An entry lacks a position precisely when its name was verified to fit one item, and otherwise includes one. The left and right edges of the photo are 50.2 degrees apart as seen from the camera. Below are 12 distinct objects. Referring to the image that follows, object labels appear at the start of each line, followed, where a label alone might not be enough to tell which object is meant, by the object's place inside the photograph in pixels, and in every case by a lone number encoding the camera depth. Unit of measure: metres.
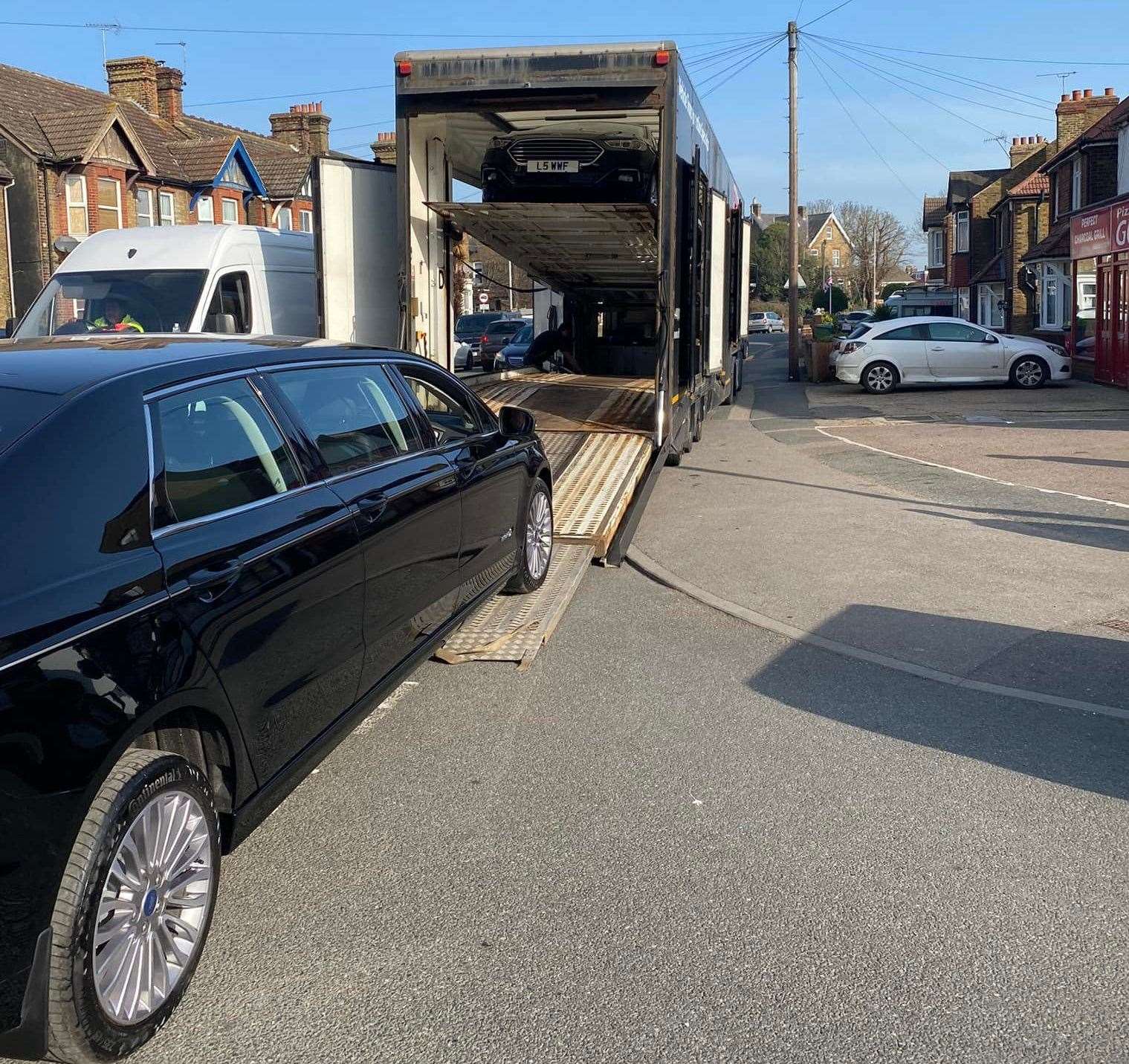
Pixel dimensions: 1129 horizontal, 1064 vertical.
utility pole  31.89
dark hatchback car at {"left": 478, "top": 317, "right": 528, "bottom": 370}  33.06
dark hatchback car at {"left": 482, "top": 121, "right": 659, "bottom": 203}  11.78
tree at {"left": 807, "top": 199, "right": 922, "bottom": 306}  94.38
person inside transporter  17.31
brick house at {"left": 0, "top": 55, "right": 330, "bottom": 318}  32.62
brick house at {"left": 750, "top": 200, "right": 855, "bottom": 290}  102.31
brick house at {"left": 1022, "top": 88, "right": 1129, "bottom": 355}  32.41
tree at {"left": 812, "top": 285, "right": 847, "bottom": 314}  83.81
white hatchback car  24.52
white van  11.17
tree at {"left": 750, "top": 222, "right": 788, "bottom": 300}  92.56
